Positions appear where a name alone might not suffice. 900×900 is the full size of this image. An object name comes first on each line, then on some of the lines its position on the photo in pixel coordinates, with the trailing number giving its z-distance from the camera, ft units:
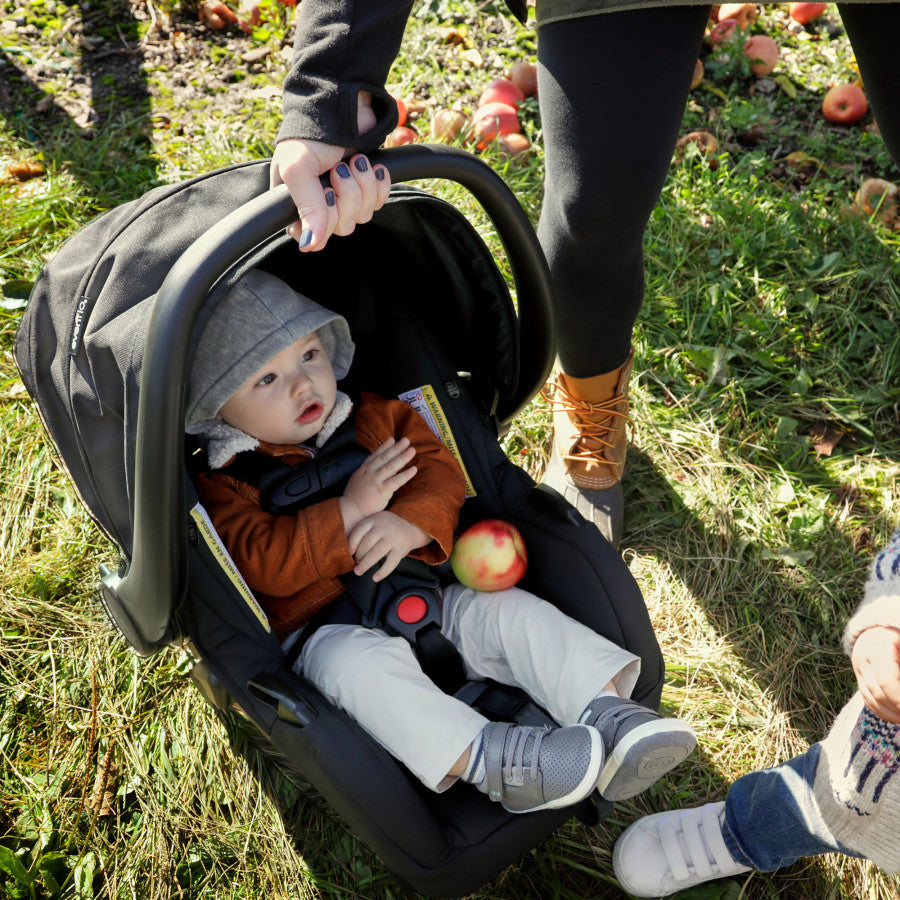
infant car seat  4.27
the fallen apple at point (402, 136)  10.28
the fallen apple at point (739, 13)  11.55
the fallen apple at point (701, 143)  10.46
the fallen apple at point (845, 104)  10.62
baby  5.20
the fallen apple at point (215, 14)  12.25
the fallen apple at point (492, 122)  10.49
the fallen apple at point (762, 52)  11.15
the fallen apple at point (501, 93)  10.93
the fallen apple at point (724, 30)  11.35
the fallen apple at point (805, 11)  11.71
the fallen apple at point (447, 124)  10.55
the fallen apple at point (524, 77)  11.25
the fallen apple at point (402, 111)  10.87
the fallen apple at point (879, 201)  9.70
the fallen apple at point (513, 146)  10.47
